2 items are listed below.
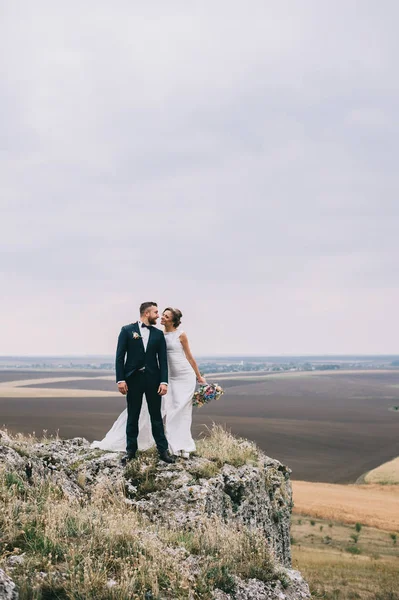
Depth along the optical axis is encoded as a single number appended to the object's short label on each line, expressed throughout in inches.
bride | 367.2
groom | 333.1
